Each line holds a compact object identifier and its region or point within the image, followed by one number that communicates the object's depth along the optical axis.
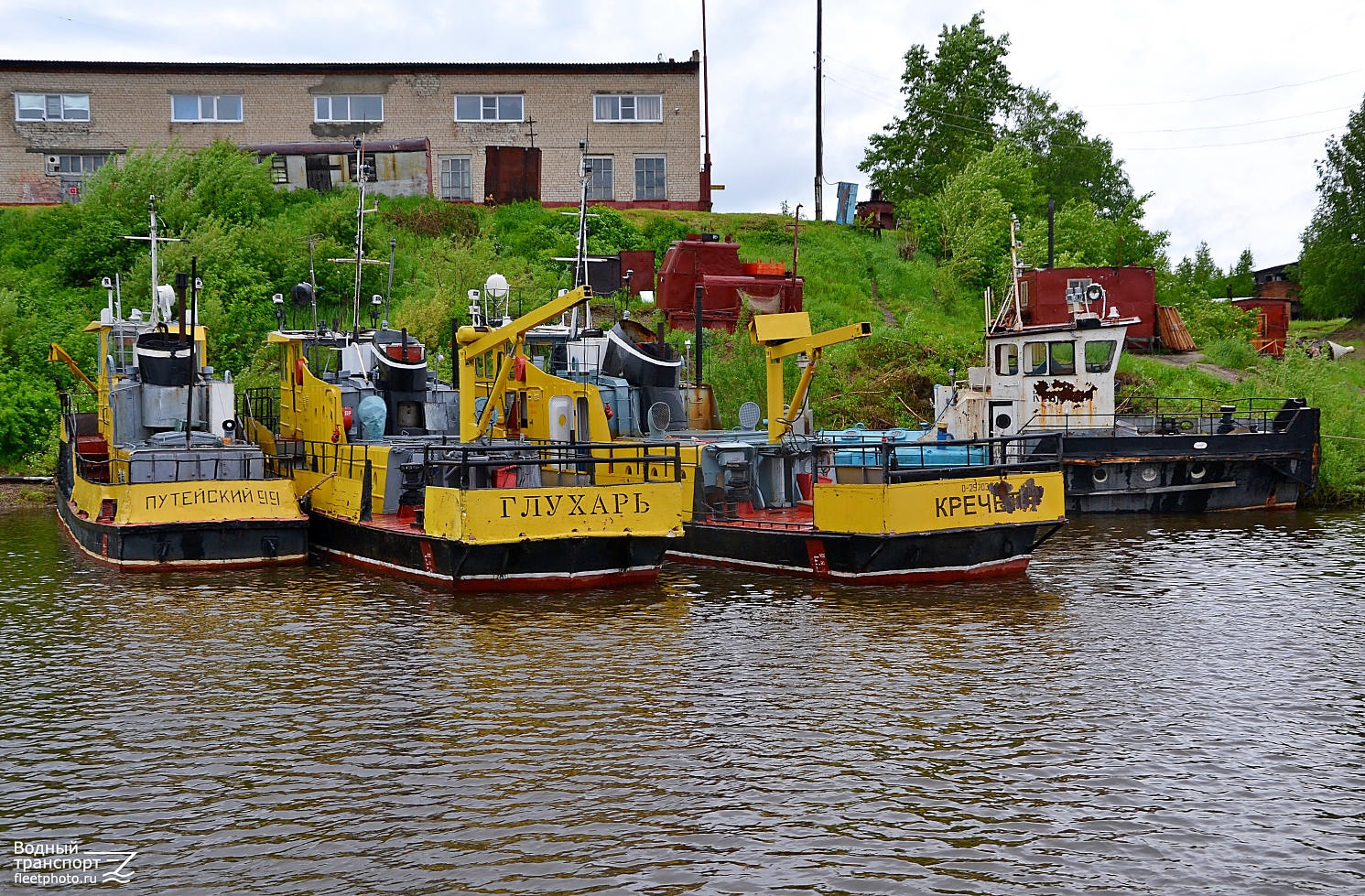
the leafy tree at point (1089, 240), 48.25
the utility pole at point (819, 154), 56.44
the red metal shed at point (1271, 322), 48.38
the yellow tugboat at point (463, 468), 18.08
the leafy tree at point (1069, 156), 66.25
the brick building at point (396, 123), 48.09
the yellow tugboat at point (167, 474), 20.61
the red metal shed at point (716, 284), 40.81
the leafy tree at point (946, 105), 60.25
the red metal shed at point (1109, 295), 38.31
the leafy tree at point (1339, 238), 56.62
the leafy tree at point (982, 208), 48.66
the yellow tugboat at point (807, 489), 18.61
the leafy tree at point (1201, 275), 53.80
